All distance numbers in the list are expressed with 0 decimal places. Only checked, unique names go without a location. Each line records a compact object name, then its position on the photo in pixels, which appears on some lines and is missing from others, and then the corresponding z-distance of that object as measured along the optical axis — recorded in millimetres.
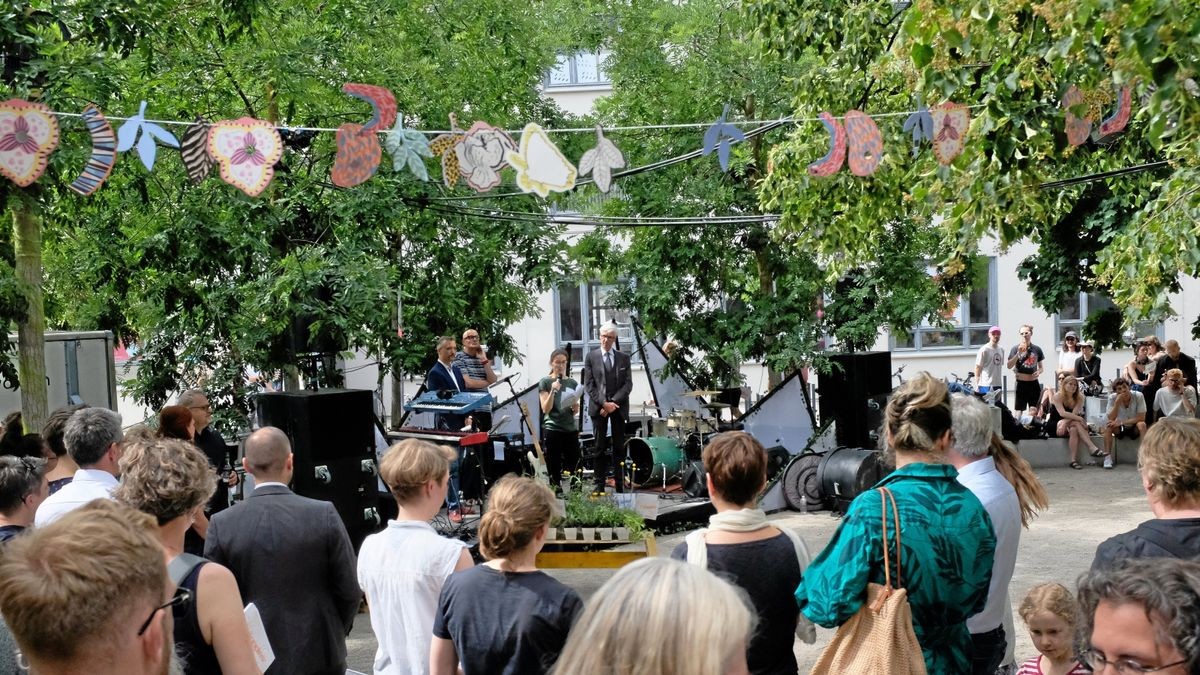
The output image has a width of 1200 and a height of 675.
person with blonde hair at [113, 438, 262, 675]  3287
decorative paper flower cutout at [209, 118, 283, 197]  8672
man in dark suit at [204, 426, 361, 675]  4172
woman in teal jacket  3426
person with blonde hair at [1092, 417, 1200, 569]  3365
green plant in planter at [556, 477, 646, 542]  9969
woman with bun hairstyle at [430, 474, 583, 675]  3422
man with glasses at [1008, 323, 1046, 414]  19000
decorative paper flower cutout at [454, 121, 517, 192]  9211
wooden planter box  9633
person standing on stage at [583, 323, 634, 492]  14102
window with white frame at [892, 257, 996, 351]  26766
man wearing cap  20219
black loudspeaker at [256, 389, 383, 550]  9156
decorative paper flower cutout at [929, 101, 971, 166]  8633
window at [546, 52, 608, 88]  27703
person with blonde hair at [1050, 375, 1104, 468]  16430
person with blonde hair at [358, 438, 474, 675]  4023
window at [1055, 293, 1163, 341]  26672
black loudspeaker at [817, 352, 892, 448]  13203
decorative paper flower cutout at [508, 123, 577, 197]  8922
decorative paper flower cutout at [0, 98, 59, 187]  8188
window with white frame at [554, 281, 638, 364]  28094
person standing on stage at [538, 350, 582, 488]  13398
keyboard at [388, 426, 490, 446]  11094
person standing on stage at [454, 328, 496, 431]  12758
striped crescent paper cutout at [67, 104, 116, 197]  8367
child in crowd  3531
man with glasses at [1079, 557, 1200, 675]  2127
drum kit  14375
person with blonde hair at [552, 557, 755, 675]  1753
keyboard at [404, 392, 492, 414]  11852
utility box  12617
